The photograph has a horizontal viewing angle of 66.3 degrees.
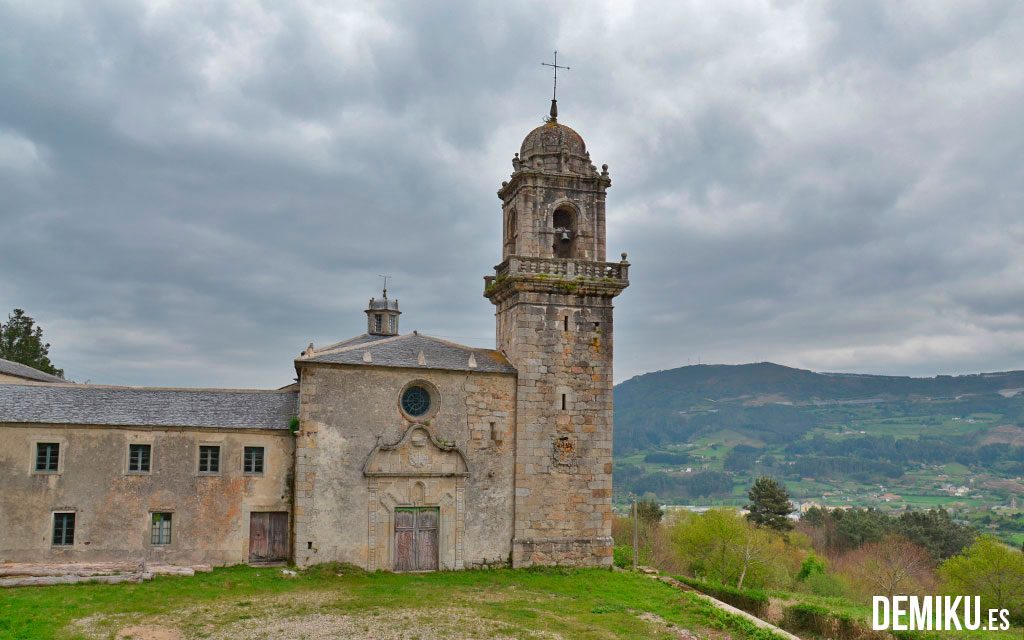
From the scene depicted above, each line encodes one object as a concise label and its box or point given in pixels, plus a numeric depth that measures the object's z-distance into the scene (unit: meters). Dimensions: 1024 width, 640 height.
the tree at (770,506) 66.00
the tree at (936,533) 62.88
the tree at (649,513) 61.47
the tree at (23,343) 50.81
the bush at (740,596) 28.22
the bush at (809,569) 45.13
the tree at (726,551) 41.00
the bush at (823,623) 24.34
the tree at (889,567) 42.91
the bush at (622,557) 30.99
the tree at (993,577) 34.47
